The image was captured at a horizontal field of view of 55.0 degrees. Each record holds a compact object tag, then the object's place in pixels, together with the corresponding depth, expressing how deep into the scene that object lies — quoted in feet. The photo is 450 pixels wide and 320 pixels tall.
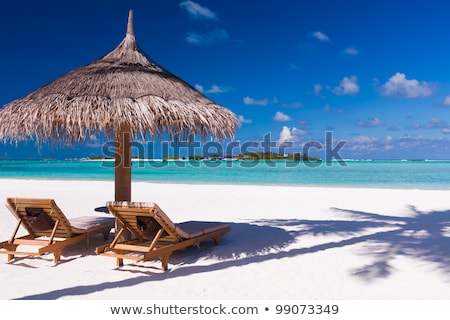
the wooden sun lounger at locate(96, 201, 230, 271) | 13.61
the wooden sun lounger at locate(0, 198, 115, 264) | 14.78
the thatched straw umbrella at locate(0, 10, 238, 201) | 14.44
